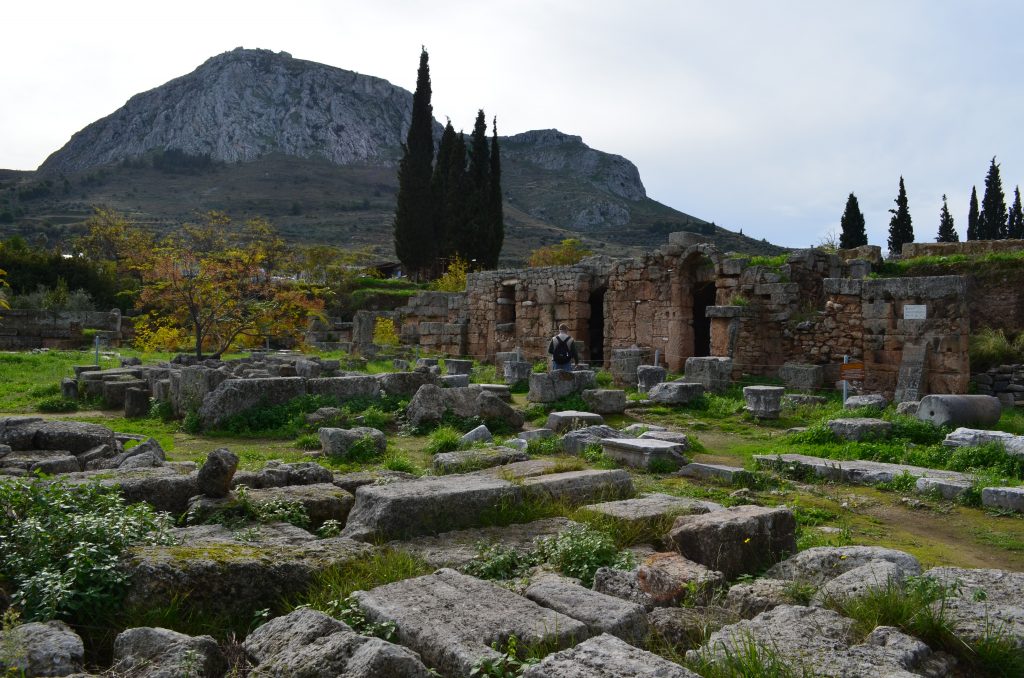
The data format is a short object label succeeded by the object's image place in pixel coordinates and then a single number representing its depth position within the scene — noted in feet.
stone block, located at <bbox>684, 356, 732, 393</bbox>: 50.80
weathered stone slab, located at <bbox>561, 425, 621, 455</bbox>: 32.30
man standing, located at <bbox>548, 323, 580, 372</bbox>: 49.42
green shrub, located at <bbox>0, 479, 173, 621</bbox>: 12.66
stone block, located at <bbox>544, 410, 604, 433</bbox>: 37.35
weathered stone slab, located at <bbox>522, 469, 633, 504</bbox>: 21.22
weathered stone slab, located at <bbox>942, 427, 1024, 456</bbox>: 28.17
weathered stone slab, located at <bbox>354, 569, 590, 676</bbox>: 11.37
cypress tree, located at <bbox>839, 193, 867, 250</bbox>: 125.70
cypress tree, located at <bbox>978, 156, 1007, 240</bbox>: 149.89
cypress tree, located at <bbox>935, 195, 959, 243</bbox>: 154.67
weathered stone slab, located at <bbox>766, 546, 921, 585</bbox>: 15.23
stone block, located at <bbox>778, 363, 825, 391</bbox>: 52.80
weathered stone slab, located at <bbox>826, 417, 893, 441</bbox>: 33.06
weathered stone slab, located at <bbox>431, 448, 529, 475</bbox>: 26.78
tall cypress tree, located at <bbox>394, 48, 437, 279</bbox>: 147.43
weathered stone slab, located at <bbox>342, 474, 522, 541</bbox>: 17.79
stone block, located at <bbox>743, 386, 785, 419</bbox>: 41.83
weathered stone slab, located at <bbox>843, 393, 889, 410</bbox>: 40.32
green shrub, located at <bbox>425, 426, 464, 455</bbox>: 32.91
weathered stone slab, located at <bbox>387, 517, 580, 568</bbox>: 16.49
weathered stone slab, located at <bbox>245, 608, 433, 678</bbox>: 10.35
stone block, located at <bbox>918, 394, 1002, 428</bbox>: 33.55
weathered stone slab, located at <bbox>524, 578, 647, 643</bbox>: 12.33
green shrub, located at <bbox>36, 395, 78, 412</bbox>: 44.71
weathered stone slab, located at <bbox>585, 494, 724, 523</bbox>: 18.76
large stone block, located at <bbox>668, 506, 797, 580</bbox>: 16.16
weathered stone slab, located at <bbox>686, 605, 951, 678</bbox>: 10.44
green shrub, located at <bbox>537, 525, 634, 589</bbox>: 15.98
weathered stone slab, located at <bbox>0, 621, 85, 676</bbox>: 10.46
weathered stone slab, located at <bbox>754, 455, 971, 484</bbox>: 27.22
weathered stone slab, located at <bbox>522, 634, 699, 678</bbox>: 9.80
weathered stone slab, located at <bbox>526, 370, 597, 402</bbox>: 45.98
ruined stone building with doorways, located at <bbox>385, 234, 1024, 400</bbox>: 48.49
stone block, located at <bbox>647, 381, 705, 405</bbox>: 46.75
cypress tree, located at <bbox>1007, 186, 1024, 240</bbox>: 155.77
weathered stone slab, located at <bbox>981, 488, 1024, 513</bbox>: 23.41
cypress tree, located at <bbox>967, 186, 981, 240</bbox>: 153.85
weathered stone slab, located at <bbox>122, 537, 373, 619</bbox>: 13.28
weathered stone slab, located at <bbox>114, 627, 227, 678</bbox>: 10.68
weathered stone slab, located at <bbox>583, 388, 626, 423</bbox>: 44.34
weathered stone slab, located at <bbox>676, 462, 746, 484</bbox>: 27.09
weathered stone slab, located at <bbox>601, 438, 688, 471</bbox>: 29.27
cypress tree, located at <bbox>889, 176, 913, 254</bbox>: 129.59
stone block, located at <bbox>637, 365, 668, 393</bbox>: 53.67
